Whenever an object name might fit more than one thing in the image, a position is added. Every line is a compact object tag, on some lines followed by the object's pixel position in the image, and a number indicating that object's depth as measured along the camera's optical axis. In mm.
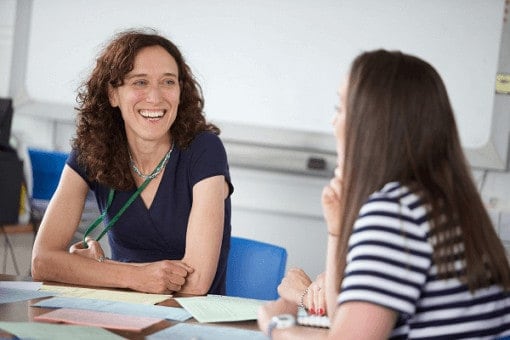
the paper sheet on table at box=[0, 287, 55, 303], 2630
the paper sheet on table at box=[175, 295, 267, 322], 2563
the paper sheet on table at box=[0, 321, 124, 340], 2369
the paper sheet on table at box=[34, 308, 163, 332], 2457
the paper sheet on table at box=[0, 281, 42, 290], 2746
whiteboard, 3830
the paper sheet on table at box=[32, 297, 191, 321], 2567
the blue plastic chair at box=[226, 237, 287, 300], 3024
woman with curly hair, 3020
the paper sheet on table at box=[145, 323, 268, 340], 2428
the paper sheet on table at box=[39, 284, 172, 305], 2685
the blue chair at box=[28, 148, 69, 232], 4009
